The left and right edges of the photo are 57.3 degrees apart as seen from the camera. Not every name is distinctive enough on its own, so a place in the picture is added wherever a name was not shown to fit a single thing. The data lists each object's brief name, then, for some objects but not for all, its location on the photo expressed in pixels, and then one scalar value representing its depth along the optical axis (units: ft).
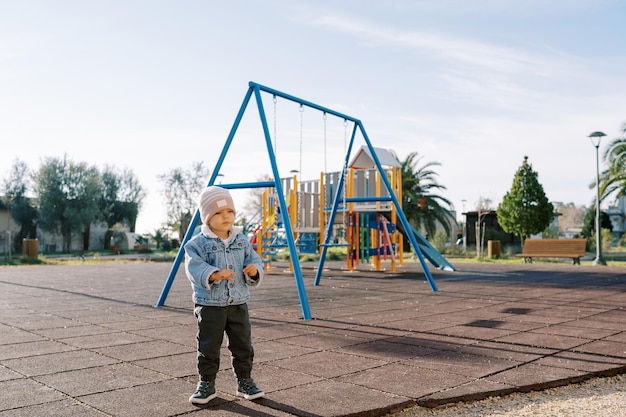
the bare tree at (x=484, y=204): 105.77
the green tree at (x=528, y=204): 84.84
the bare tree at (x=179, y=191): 153.69
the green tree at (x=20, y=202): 131.95
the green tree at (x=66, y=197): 130.72
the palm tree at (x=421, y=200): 96.17
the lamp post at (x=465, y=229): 115.23
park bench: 61.05
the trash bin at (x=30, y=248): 74.23
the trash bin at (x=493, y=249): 76.43
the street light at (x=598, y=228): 59.21
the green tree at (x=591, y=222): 117.96
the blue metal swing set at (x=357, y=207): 34.65
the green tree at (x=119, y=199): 154.61
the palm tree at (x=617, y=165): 76.07
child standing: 10.82
